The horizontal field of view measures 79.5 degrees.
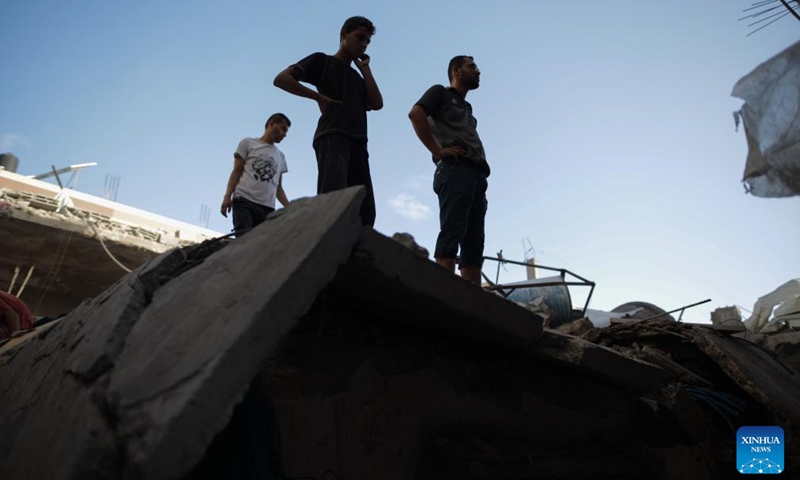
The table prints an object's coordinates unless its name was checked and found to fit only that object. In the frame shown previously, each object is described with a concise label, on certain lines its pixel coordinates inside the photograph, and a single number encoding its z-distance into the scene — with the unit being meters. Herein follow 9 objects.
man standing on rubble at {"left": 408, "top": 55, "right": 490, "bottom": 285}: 2.81
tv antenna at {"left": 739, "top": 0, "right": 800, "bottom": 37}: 5.80
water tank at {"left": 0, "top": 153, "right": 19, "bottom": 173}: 18.12
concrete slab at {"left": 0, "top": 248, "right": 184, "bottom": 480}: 0.93
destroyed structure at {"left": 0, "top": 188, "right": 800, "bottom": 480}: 0.92
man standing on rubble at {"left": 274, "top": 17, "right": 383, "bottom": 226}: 2.69
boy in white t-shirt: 3.67
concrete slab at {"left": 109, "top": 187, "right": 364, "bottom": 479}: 0.81
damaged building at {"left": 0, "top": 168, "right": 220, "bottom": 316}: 7.12
